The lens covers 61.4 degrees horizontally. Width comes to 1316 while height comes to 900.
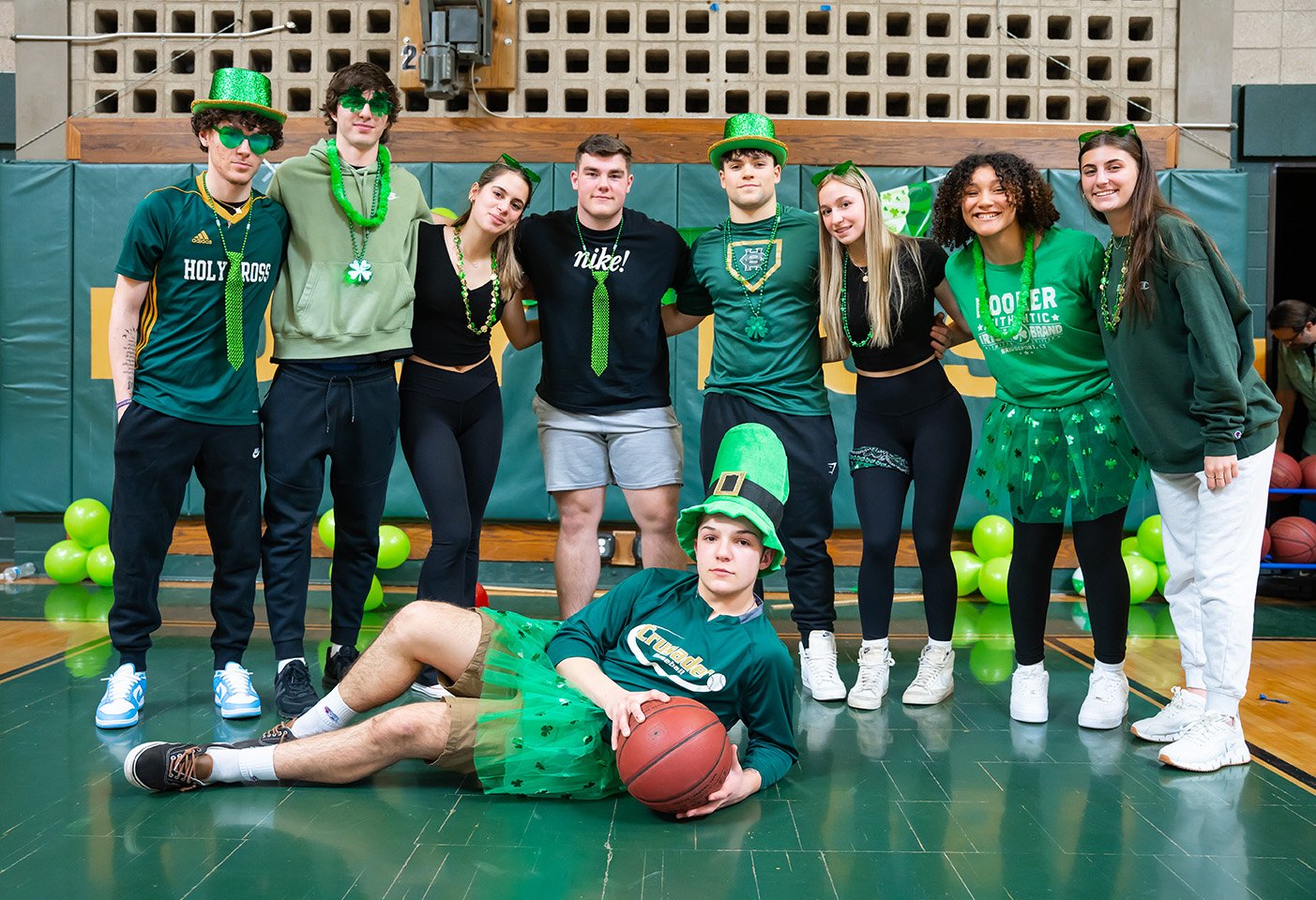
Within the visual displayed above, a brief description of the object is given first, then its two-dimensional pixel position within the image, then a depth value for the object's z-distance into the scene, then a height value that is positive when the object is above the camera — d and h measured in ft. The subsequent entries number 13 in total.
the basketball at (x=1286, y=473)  20.04 -0.72
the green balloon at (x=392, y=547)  19.61 -2.16
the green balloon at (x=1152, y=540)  19.49 -1.90
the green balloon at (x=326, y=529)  19.06 -1.79
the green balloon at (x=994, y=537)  19.66 -1.89
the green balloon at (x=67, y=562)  19.79 -2.50
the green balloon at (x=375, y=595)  18.20 -2.83
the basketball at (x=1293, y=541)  19.86 -1.93
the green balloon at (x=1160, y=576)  19.38 -2.52
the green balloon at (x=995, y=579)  19.20 -2.59
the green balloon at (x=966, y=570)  19.49 -2.45
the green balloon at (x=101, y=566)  19.34 -2.51
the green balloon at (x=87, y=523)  19.72 -1.79
